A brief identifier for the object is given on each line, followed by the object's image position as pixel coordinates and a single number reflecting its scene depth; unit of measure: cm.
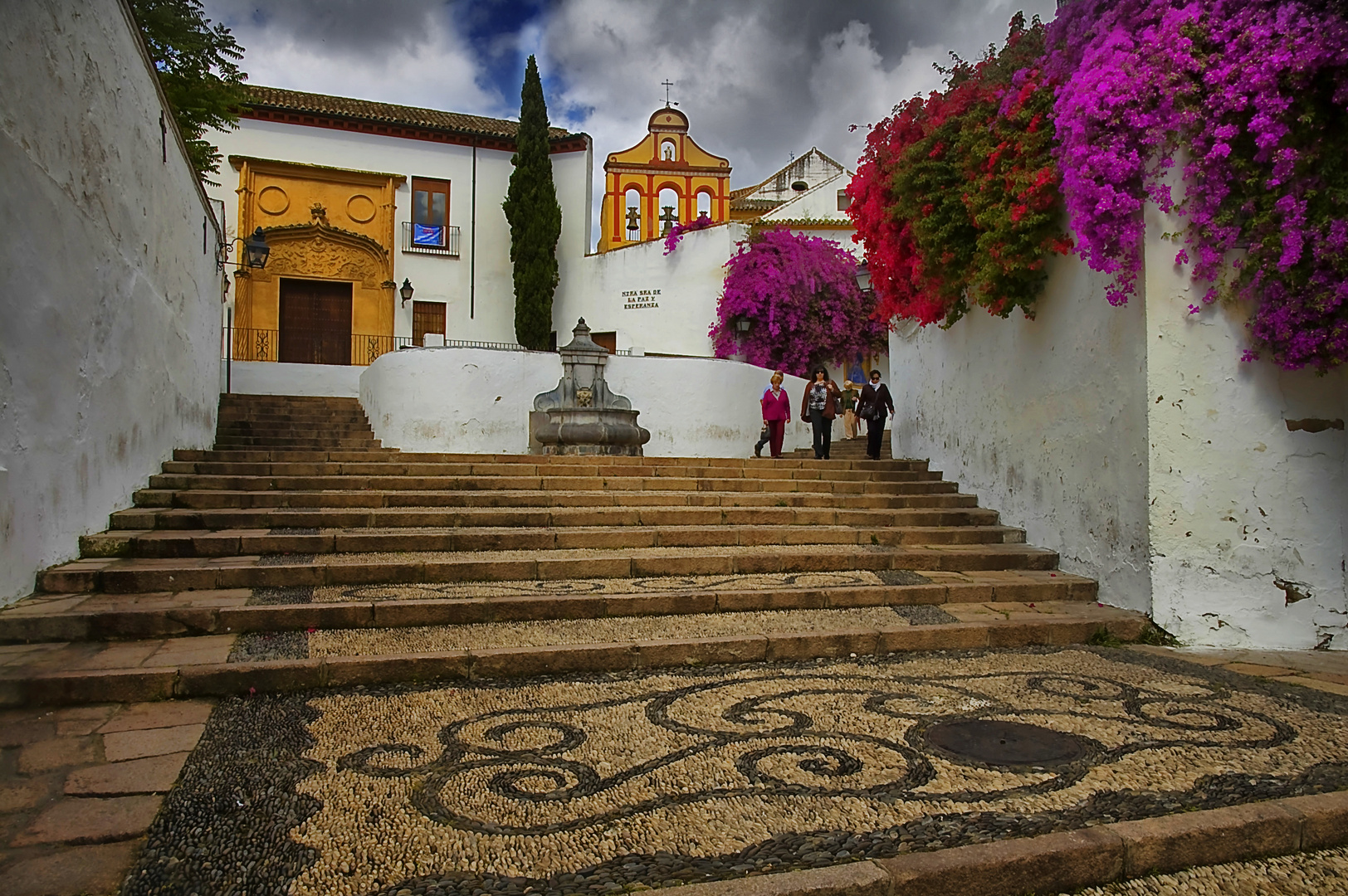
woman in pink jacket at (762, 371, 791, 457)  1278
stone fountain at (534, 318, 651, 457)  1207
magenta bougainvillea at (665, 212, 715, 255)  2219
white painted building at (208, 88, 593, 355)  2212
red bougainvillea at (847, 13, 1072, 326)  628
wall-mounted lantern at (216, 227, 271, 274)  1461
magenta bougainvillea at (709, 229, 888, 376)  2106
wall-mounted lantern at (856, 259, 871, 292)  2177
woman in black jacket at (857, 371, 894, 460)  1158
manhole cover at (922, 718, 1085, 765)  330
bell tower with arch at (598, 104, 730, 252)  2556
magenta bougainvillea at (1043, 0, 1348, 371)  491
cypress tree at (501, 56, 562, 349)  2233
